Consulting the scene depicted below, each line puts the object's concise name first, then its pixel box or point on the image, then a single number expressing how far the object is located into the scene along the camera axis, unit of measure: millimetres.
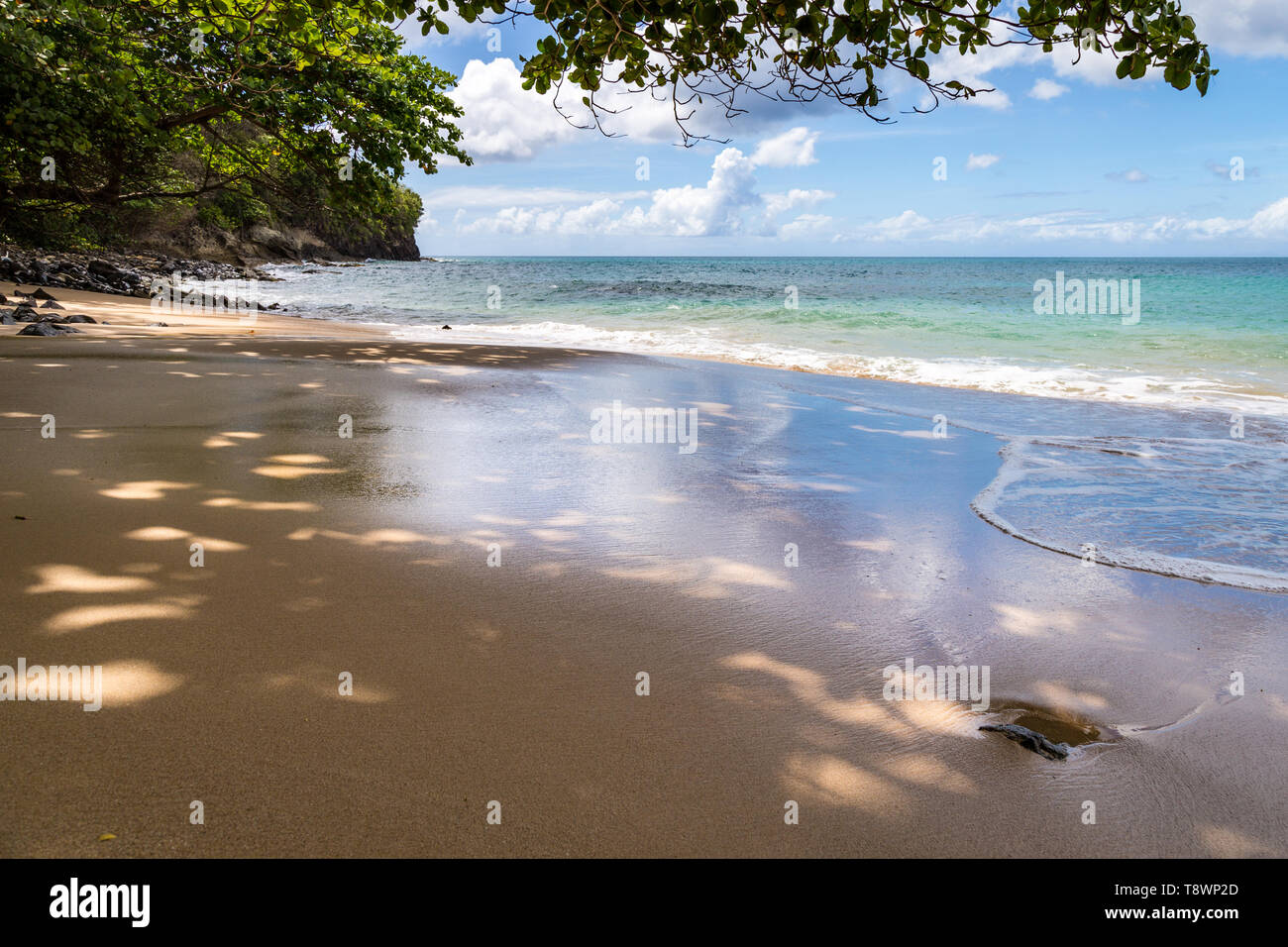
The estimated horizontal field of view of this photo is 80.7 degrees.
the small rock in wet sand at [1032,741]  2473
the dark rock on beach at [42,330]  11062
